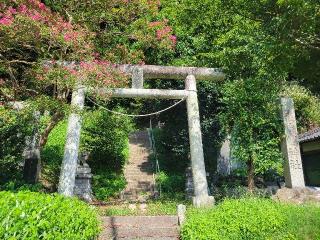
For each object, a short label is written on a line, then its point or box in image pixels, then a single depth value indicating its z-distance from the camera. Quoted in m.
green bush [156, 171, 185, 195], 16.98
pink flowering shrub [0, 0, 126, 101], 9.40
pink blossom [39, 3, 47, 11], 10.26
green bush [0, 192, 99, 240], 4.47
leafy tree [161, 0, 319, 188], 9.27
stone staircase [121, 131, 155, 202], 16.41
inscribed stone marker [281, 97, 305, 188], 11.80
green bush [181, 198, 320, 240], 7.95
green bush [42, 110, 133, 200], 16.59
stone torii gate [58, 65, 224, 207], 10.96
